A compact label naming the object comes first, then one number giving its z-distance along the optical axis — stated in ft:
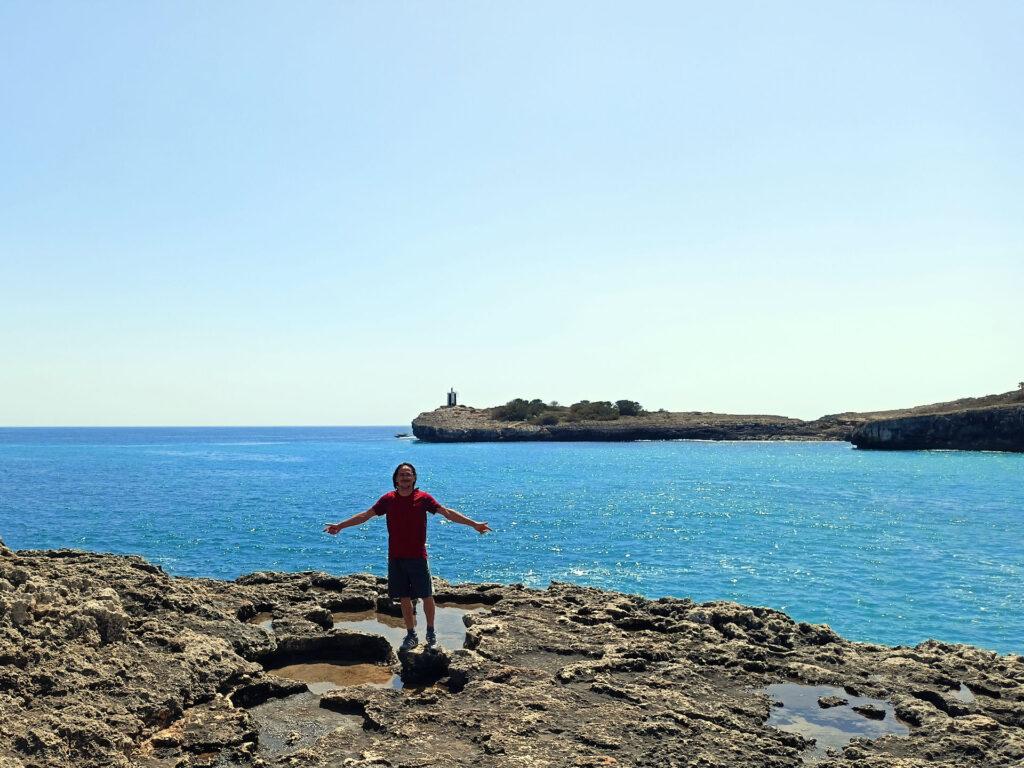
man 32.45
